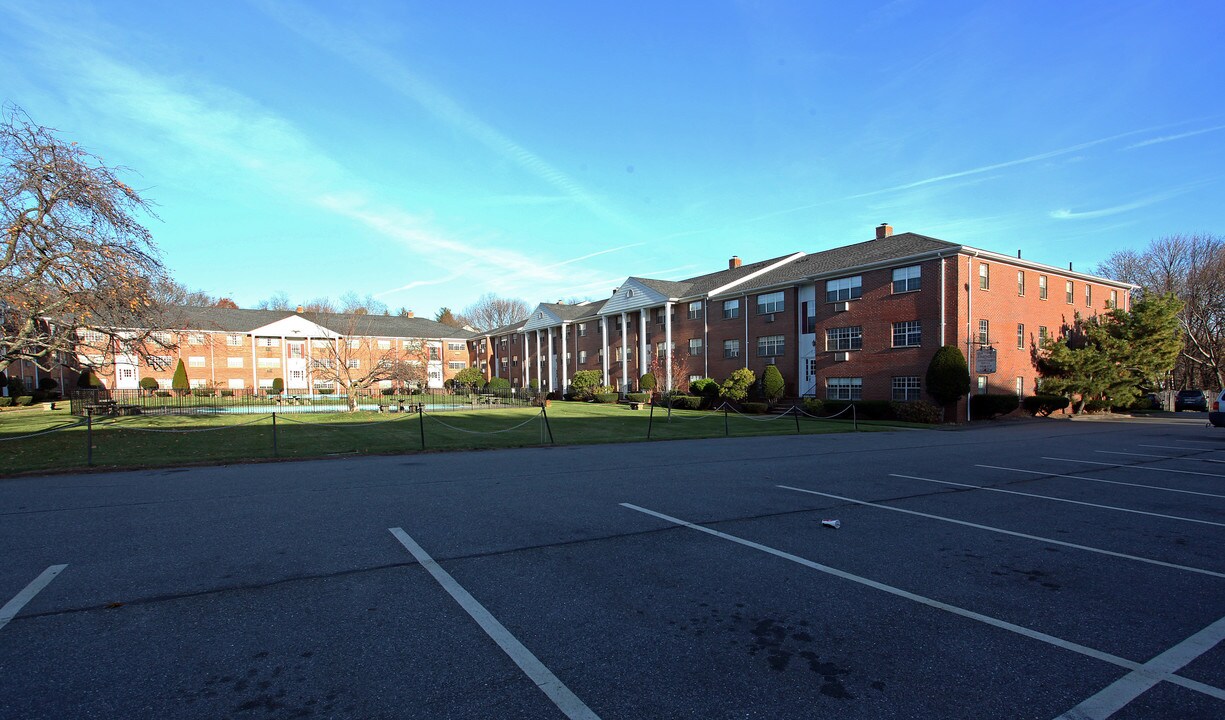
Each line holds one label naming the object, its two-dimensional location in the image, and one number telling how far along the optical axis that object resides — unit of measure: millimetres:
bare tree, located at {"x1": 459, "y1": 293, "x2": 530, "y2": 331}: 97125
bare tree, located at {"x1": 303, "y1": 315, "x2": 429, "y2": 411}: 33438
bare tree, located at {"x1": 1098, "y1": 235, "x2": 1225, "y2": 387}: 45812
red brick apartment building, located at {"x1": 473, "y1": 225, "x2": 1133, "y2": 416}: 28641
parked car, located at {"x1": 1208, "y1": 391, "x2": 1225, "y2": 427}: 20250
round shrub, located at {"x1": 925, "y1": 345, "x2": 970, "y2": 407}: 26797
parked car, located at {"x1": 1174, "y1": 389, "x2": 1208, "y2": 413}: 40844
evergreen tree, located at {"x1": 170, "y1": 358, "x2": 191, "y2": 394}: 46500
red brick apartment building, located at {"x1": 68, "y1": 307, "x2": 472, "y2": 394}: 53531
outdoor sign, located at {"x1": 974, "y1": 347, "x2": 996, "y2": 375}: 26562
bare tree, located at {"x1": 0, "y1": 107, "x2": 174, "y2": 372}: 14133
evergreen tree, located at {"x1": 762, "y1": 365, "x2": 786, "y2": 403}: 34594
